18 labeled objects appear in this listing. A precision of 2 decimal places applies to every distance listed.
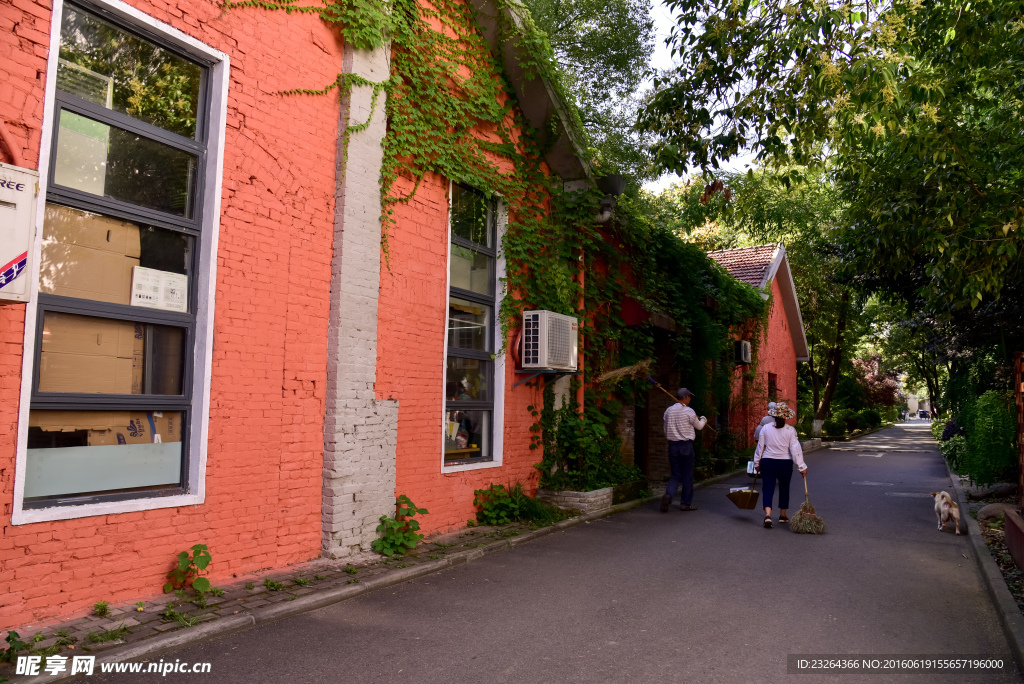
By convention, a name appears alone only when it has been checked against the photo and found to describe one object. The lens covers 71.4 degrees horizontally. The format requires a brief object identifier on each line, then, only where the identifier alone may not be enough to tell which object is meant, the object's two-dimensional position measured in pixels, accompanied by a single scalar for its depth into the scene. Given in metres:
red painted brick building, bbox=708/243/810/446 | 19.09
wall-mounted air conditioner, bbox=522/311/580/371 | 9.02
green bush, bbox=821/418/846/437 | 31.67
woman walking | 9.95
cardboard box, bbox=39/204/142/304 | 4.74
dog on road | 9.17
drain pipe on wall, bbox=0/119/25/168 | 4.34
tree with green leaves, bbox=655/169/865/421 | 26.52
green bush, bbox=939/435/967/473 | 12.82
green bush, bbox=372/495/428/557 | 6.84
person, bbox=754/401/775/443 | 10.44
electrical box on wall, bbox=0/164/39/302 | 4.12
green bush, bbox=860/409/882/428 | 39.84
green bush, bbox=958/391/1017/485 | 10.88
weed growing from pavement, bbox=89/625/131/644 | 4.26
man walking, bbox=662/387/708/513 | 10.71
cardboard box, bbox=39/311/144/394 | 4.72
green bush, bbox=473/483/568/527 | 8.52
